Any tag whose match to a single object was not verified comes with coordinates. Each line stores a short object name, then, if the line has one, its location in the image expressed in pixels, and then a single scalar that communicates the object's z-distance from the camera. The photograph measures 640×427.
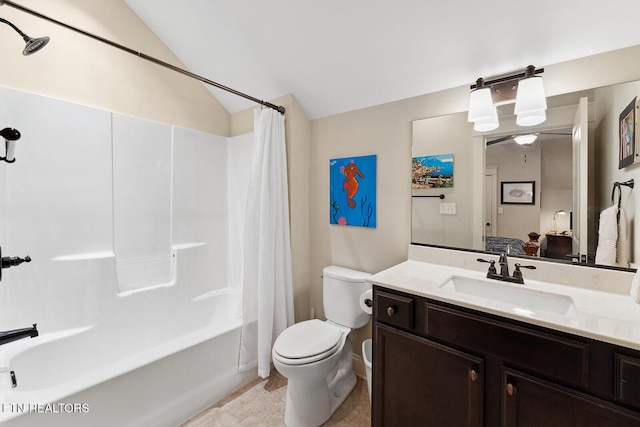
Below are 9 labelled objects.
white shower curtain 2.01
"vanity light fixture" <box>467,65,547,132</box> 1.36
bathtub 1.28
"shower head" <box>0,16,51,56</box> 1.14
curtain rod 1.18
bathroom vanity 0.87
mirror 1.27
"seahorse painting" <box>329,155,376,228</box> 2.01
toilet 1.54
